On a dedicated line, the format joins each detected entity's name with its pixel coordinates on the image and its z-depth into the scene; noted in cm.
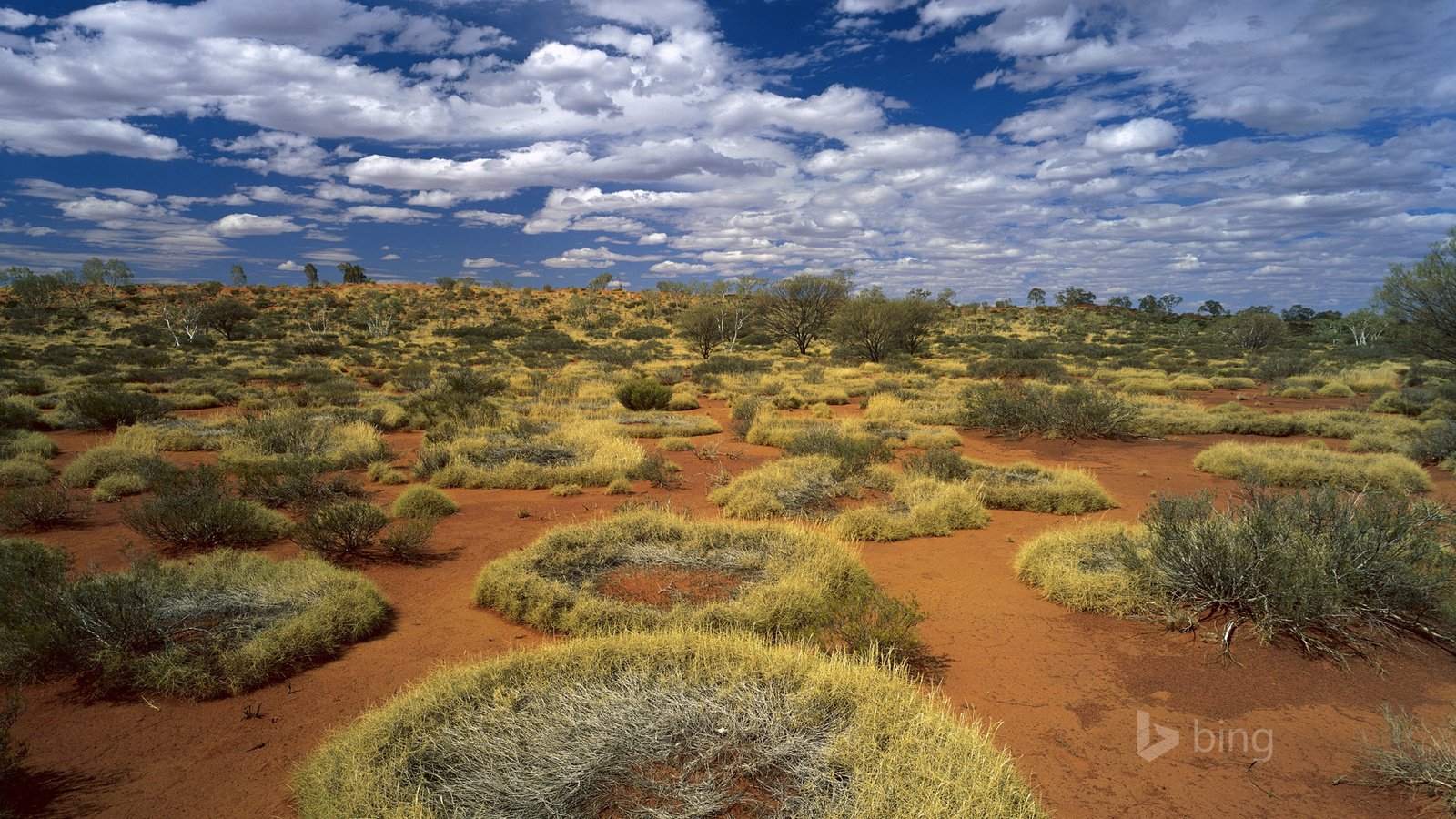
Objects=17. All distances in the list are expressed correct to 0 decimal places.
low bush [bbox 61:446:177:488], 1028
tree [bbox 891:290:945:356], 3550
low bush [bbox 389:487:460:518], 959
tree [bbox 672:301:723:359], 3784
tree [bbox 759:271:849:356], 4081
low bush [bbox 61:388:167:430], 1470
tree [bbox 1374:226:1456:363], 1883
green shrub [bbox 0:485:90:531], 832
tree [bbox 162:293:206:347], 3536
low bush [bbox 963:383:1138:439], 1600
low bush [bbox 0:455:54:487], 1015
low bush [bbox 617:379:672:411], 1998
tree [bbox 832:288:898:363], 3441
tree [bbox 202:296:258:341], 3747
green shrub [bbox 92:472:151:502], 972
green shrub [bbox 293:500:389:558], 784
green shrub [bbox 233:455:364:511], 974
